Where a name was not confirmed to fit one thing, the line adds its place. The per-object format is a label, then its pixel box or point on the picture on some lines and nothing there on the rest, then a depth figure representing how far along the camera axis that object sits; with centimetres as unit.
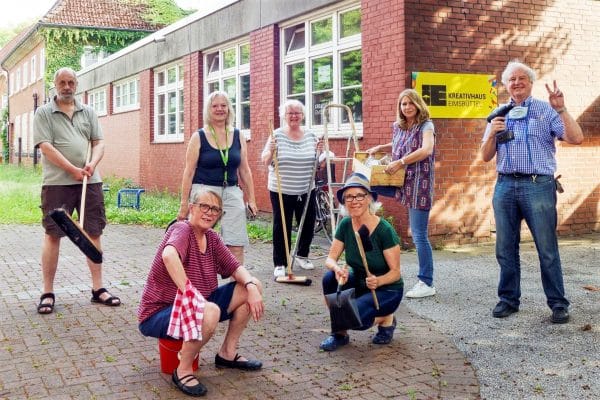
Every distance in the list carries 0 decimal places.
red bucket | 435
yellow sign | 962
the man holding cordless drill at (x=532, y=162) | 561
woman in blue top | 600
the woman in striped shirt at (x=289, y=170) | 765
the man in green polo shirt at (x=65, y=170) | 626
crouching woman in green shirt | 495
